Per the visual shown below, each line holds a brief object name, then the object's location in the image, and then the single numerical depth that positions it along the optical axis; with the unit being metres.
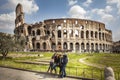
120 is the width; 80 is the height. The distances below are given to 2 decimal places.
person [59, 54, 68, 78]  6.14
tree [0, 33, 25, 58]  15.59
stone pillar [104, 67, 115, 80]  4.50
